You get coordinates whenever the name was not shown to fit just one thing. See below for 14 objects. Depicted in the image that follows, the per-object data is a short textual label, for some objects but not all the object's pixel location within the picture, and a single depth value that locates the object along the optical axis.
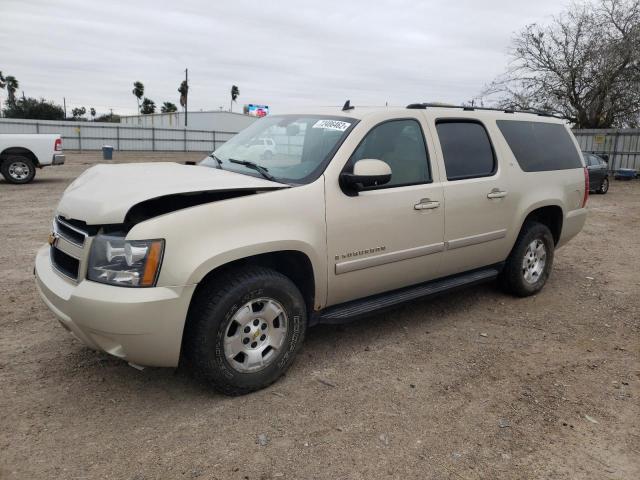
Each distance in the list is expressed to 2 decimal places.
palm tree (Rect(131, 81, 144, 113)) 94.56
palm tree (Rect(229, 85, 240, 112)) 105.06
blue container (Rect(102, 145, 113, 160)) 27.89
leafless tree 23.31
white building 54.06
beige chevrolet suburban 2.86
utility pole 53.98
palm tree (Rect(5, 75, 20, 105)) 83.52
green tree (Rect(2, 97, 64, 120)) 62.59
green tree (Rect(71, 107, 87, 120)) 94.86
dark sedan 16.27
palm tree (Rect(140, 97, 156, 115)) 92.50
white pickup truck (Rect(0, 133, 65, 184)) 13.74
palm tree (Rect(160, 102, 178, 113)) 89.29
